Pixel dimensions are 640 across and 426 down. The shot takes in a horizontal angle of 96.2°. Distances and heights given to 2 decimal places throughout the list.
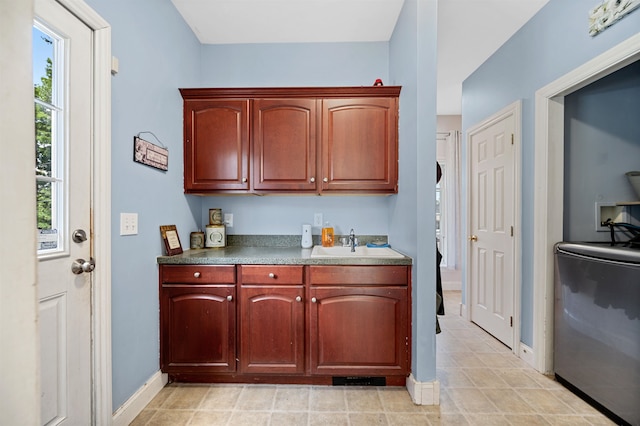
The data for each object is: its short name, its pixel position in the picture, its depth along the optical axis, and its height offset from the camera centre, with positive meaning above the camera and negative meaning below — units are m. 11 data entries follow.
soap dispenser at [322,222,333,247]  2.43 -0.21
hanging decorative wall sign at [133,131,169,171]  1.67 +0.36
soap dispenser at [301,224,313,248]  2.41 -0.21
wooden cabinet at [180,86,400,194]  2.17 +0.55
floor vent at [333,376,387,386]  1.91 -1.13
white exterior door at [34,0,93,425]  1.17 +0.01
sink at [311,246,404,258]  1.99 -0.30
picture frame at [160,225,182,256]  1.93 -0.19
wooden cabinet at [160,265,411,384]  1.87 -0.72
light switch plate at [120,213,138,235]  1.56 -0.07
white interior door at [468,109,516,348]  2.47 -0.14
